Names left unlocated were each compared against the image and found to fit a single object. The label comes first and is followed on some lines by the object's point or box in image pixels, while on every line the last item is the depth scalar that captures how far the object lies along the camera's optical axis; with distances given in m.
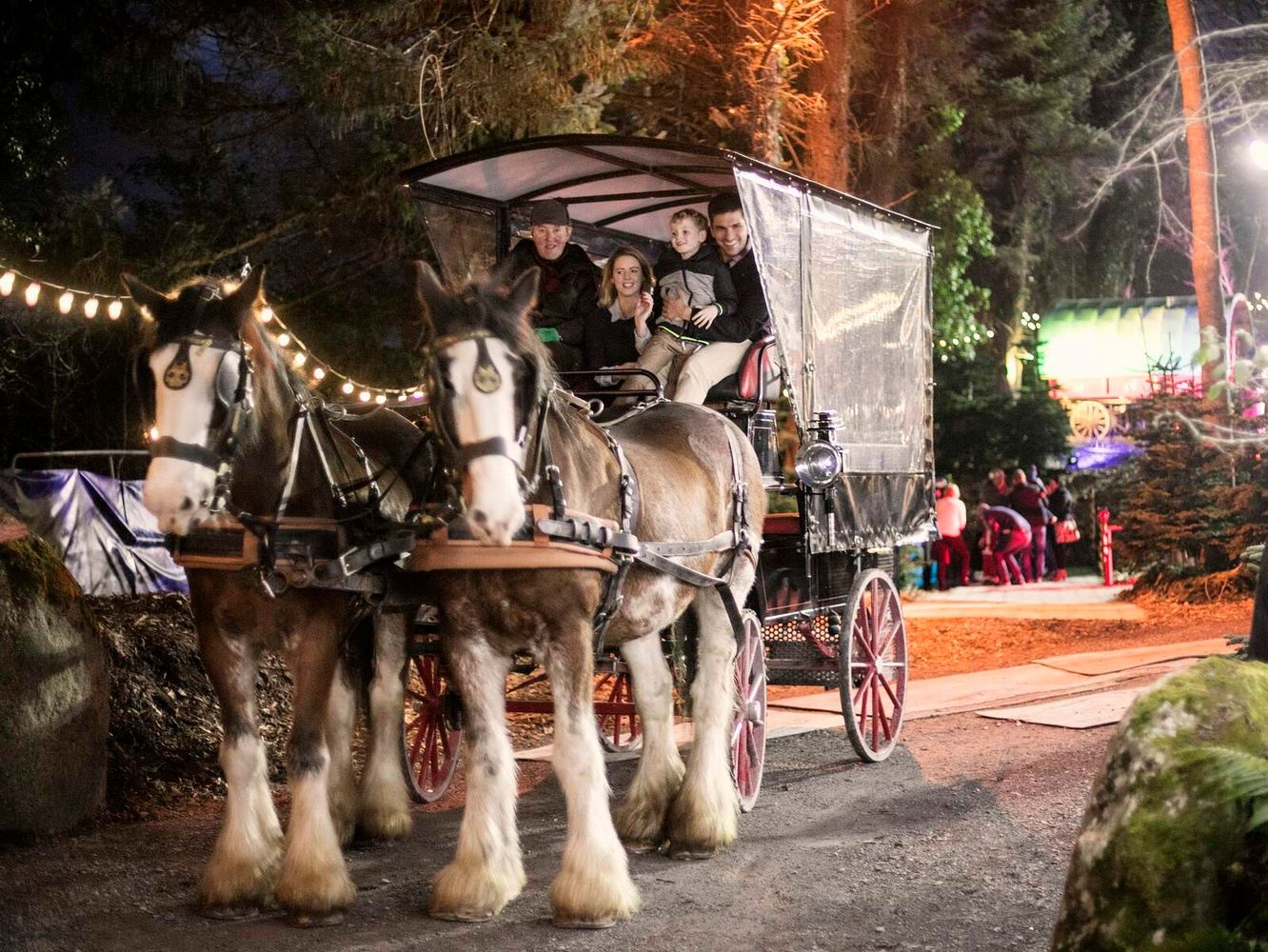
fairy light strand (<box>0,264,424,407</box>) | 7.74
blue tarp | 11.22
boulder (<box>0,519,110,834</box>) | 6.33
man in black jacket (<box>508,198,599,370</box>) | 7.63
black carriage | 7.32
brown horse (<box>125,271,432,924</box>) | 4.79
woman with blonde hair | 7.53
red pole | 20.20
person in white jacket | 19.25
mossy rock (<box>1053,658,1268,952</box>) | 3.11
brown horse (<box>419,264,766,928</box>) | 4.67
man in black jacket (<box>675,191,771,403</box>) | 7.32
